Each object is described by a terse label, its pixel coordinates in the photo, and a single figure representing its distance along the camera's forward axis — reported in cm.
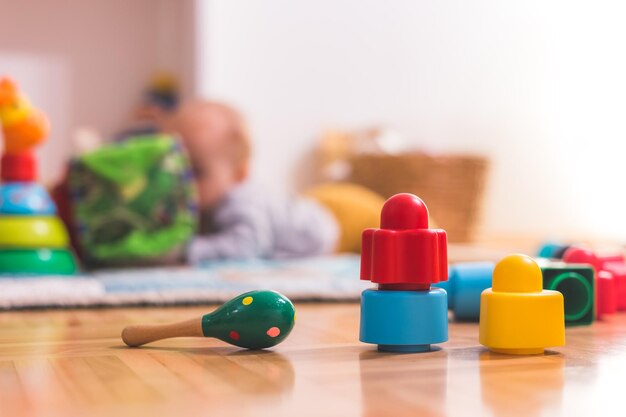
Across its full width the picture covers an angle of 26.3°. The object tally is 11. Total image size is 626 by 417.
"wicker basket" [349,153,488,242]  281
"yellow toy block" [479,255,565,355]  86
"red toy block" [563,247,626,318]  109
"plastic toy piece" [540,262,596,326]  100
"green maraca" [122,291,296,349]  88
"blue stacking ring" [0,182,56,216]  144
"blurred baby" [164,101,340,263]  183
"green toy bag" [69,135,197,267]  161
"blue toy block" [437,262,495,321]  105
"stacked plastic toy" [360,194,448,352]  86
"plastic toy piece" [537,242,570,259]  118
